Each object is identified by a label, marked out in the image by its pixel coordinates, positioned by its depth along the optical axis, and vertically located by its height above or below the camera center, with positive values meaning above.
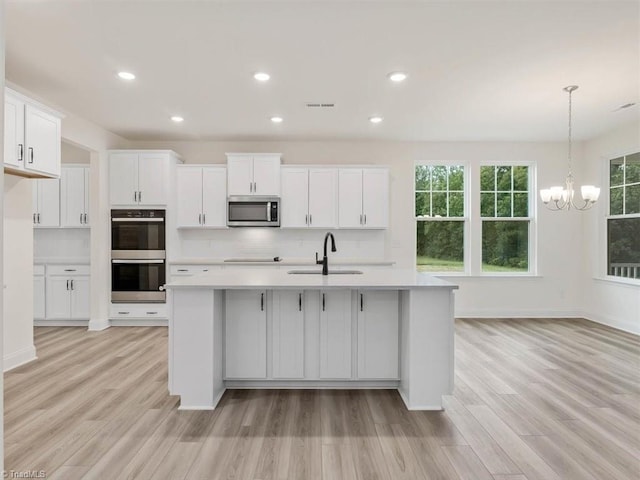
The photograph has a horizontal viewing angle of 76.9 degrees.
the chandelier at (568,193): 4.02 +0.51
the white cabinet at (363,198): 5.79 +0.61
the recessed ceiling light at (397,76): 3.54 +1.46
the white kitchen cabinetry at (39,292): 5.46 -0.70
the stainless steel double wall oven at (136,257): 5.48 -0.23
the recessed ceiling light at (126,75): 3.56 +1.47
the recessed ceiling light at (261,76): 3.56 +1.47
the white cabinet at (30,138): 3.28 +0.89
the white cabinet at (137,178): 5.51 +0.85
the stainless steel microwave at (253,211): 5.69 +0.41
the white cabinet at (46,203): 5.59 +0.52
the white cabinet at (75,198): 5.60 +0.59
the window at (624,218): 5.25 +0.29
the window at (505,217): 6.27 +0.36
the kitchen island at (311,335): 3.12 -0.74
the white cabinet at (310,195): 5.79 +0.65
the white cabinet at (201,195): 5.80 +0.65
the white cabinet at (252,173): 5.73 +0.95
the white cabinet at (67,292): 5.47 -0.70
